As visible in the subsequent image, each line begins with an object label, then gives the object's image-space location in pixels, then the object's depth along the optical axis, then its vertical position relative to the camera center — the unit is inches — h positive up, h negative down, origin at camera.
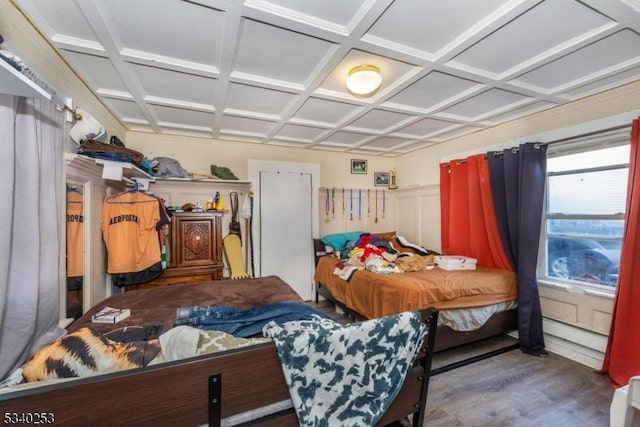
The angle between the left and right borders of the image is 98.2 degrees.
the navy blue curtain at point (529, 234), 105.3 -9.4
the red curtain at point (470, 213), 121.7 -1.6
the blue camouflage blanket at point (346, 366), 35.3 -20.7
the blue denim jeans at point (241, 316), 56.1 -23.0
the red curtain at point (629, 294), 80.9 -25.6
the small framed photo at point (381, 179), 189.0 +22.0
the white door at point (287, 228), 159.6 -9.4
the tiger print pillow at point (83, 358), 33.1 -18.0
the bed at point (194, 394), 26.3 -19.8
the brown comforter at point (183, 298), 62.6 -23.7
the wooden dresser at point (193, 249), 120.5 -16.4
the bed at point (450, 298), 95.9 -31.8
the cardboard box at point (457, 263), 119.2 -22.8
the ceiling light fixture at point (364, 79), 77.8 +37.9
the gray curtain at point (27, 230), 49.8 -3.0
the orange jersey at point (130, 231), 100.2 -6.5
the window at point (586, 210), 93.5 -0.3
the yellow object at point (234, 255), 144.2 -22.2
